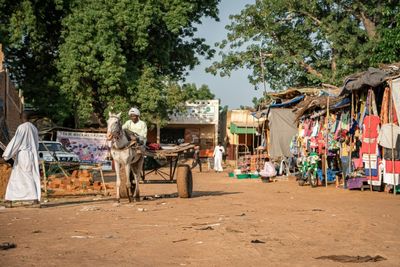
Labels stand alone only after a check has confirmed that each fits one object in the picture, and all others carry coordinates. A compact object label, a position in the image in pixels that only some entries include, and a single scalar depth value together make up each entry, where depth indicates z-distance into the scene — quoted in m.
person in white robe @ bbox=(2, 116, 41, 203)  11.94
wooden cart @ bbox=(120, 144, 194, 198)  13.77
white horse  12.16
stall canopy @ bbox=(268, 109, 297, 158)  24.02
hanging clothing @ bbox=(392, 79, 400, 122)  13.52
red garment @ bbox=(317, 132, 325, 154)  18.50
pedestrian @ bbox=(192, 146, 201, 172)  35.19
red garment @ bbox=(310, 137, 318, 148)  18.92
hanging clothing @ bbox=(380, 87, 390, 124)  14.30
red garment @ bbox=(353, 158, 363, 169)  15.45
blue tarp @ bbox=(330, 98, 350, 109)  16.91
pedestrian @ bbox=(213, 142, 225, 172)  33.72
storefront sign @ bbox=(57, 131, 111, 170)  31.97
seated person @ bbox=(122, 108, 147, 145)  13.52
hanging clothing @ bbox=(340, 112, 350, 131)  16.91
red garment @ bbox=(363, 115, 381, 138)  14.59
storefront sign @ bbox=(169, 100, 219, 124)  48.88
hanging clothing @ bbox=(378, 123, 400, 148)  13.68
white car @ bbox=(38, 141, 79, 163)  25.58
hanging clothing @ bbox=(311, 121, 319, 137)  19.45
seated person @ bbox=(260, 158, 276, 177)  21.83
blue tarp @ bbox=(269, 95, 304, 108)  22.77
